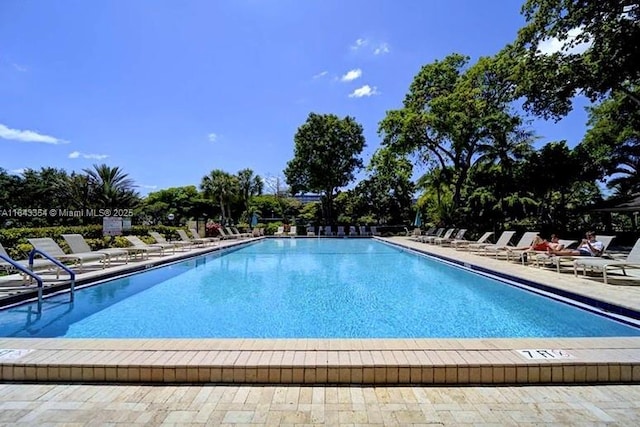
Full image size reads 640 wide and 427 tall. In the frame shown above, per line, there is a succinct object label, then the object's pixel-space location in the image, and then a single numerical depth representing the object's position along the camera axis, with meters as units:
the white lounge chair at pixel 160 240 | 13.47
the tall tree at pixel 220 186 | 30.33
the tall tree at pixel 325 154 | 29.53
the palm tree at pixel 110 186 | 22.86
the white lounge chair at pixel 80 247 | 8.95
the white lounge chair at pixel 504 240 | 11.70
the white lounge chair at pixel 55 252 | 8.02
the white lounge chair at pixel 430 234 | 19.45
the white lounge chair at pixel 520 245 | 10.87
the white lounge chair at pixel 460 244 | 14.92
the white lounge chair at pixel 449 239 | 16.80
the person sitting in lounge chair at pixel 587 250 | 8.62
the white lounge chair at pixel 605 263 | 6.89
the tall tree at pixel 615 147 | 21.22
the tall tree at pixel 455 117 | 19.08
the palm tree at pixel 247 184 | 32.09
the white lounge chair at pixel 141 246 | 10.86
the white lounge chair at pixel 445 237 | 17.67
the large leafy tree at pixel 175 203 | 45.67
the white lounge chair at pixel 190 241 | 15.48
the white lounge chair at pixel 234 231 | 23.41
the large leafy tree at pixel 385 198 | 31.69
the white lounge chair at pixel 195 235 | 18.44
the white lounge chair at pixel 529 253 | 9.51
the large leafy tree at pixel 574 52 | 12.75
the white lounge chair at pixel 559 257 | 8.30
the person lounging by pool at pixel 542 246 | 9.48
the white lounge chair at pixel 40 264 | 6.58
